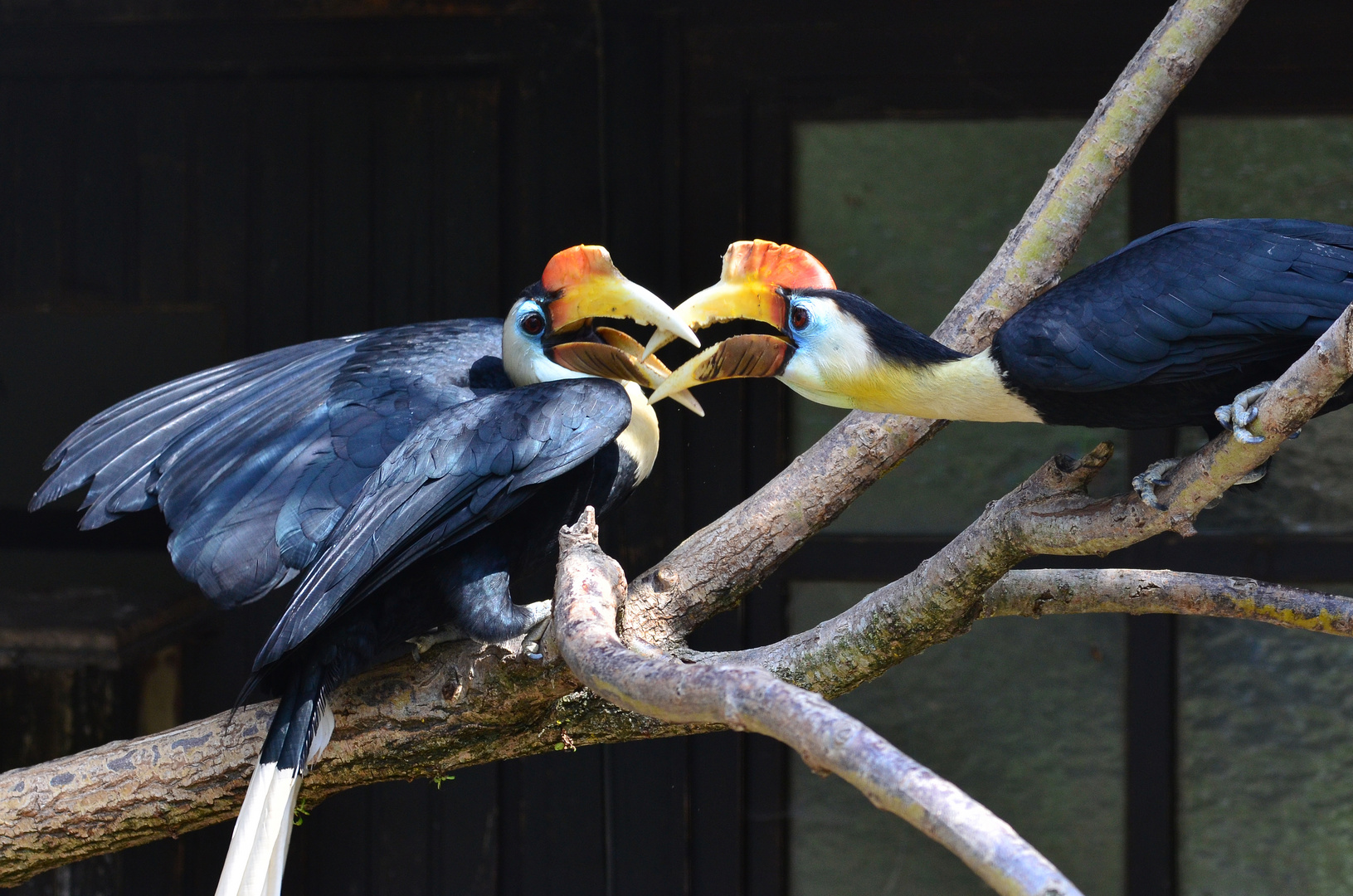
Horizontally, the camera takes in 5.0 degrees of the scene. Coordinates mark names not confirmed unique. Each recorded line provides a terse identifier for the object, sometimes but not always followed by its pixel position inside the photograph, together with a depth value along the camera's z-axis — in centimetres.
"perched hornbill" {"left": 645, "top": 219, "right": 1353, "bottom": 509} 1279
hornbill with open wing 1287
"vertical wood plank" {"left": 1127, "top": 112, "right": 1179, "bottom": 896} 1353
